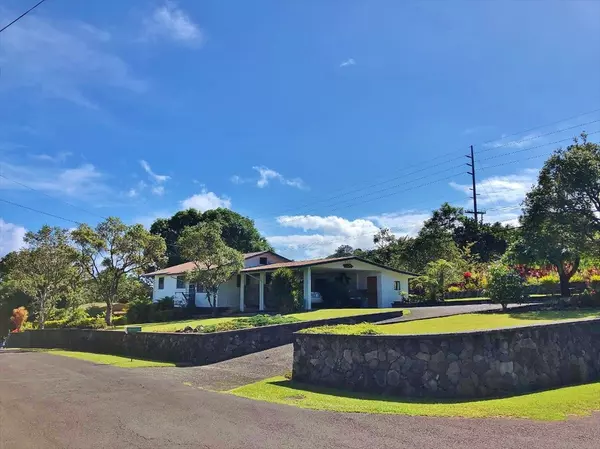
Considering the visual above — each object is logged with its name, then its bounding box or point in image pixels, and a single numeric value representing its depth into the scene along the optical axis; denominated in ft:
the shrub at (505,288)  57.93
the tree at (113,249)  93.30
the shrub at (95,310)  137.48
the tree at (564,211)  56.70
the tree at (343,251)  257.34
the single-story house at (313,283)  96.63
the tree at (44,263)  97.55
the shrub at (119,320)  103.29
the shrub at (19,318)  130.11
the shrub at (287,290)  85.97
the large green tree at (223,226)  182.80
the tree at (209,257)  97.19
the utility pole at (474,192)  177.62
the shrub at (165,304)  111.14
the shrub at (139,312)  106.11
